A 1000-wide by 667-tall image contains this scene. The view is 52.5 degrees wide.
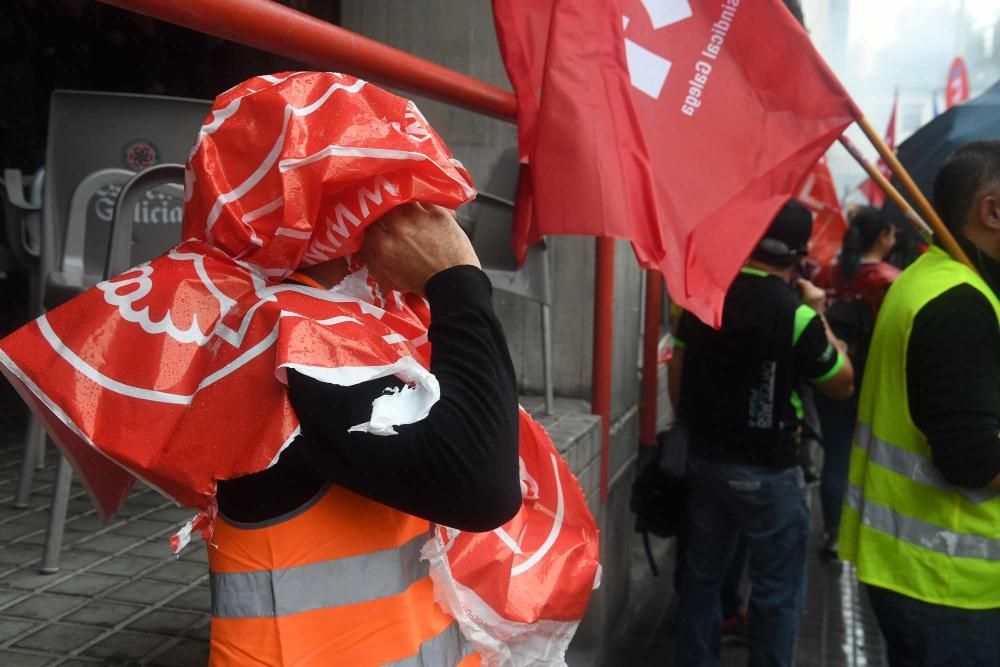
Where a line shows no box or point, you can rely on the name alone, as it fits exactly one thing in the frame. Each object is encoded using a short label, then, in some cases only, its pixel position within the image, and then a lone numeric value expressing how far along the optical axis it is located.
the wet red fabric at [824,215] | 9.19
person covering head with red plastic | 1.29
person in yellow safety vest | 2.46
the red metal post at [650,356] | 4.93
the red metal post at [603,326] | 3.92
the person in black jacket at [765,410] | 3.68
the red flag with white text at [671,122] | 2.68
